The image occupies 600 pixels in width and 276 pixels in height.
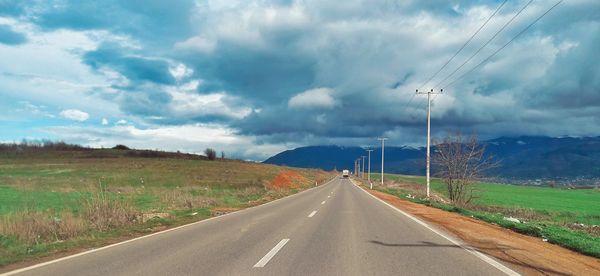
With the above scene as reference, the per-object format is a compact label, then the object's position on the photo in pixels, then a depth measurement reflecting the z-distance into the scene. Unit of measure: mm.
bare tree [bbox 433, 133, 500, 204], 38094
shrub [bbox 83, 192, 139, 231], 15031
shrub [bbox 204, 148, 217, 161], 135675
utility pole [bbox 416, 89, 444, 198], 37581
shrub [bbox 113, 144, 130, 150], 148375
